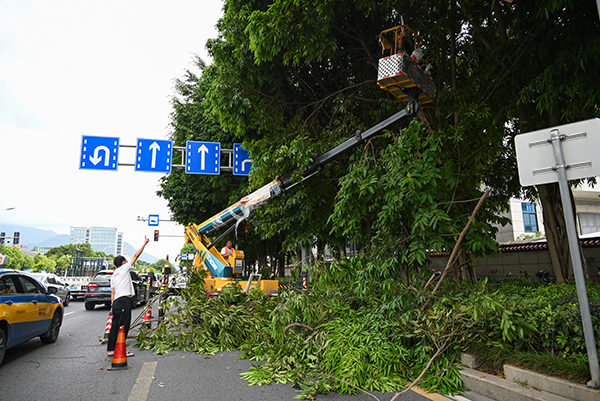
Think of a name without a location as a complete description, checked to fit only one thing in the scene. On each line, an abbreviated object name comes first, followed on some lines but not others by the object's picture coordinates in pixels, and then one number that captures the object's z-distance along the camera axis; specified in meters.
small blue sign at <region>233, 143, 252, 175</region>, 14.59
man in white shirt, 7.07
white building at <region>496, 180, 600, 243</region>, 33.50
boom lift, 8.11
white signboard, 4.01
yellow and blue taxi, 6.27
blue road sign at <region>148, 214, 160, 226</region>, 27.43
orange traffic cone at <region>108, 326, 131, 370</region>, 6.18
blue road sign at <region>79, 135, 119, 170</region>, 13.36
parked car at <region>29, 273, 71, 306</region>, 17.95
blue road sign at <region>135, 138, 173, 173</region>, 13.77
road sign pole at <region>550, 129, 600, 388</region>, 3.75
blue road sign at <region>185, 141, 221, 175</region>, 14.48
